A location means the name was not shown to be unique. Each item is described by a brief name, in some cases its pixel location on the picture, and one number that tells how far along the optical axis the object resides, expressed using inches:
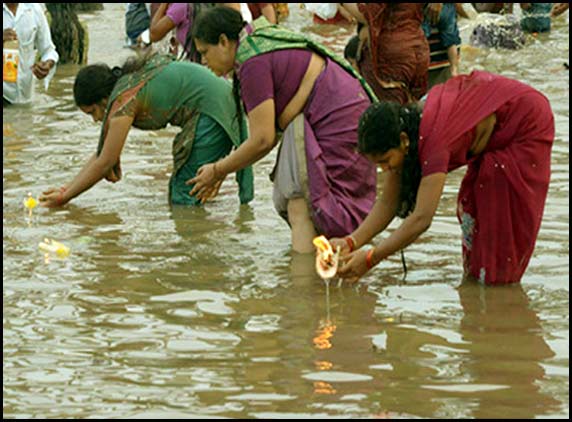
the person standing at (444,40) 764.6
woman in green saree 625.3
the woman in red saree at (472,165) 463.8
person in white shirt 961.5
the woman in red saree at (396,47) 698.8
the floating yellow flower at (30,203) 658.8
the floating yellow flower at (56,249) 581.6
